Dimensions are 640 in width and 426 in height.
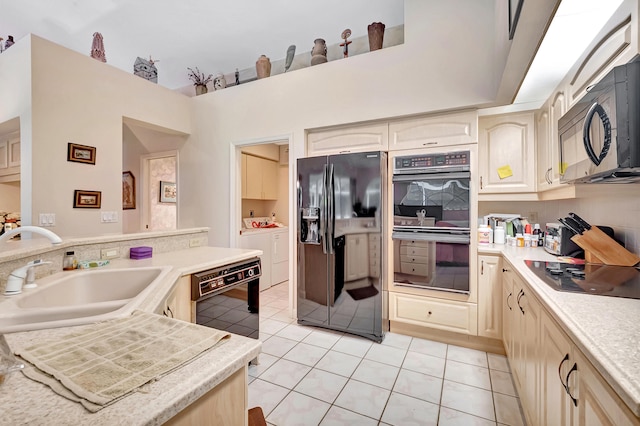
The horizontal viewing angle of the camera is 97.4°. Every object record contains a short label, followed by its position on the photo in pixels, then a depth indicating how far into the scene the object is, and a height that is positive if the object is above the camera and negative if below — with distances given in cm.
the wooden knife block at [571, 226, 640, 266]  163 -23
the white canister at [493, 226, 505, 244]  263 -21
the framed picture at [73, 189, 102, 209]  275 +14
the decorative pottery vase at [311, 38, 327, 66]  302 +173
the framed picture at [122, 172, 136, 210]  470 +37
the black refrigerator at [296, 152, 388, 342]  254 -27
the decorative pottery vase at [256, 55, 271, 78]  335 +174
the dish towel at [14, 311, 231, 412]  54 -34
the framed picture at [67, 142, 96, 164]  271 +60
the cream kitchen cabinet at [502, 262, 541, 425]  132 -71
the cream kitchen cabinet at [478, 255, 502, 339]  231 -70
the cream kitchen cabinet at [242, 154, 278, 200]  443 +59
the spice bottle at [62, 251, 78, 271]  160 -28
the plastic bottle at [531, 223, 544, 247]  253 -22
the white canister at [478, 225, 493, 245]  260 -21
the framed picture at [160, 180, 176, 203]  481 +36
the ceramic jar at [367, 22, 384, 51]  275 +175
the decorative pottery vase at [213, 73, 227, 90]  371 +174
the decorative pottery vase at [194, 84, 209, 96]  391 +173
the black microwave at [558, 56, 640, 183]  104 +34
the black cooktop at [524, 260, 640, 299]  122 -33
